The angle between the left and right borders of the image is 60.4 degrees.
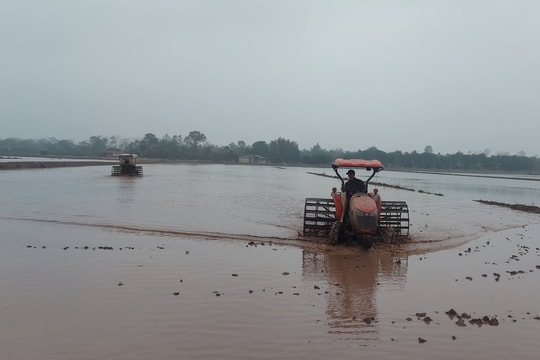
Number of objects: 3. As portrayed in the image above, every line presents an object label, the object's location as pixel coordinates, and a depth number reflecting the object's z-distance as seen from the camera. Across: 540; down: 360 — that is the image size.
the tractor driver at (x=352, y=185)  13.28
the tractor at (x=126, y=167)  51.75
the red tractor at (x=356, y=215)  12.41
